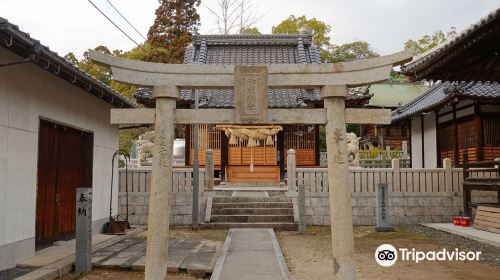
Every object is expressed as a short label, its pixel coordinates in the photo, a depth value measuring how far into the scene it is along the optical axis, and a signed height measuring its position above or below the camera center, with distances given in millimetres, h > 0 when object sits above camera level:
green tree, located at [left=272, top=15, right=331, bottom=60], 48062 +15336
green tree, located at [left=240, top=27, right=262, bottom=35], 41375 +13566
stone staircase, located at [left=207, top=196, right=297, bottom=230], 14495 -1638
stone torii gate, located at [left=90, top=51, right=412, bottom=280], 6539 +866
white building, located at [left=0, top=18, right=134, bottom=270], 7629 +504
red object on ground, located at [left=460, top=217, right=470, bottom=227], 14070 -1789
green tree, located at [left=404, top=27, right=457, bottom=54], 47031 +13602
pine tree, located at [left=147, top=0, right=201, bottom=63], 39534 +13054
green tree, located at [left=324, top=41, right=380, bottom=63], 49341 +13223
